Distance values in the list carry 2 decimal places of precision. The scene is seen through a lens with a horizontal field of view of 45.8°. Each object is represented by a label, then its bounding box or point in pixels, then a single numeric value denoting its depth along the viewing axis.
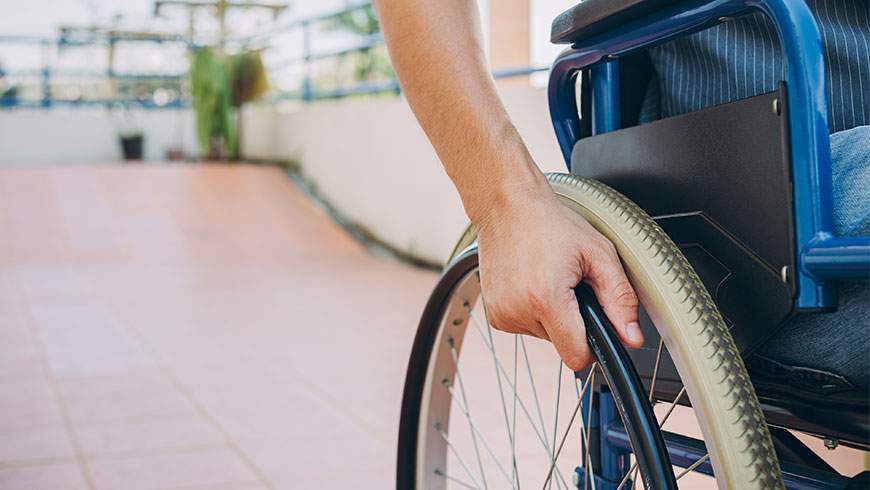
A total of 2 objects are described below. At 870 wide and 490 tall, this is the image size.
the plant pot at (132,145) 9.74
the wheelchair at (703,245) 0.67
